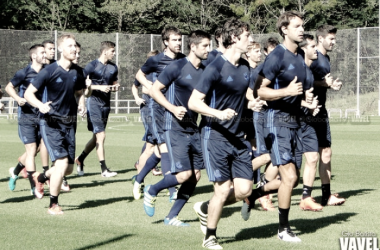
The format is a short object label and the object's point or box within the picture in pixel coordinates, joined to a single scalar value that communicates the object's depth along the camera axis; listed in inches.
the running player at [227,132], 434.5
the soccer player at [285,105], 468.7
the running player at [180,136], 523.2
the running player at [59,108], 571.1
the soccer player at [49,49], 653.1
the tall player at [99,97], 878.4
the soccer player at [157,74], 616.1
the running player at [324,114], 595.1
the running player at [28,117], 724.5
